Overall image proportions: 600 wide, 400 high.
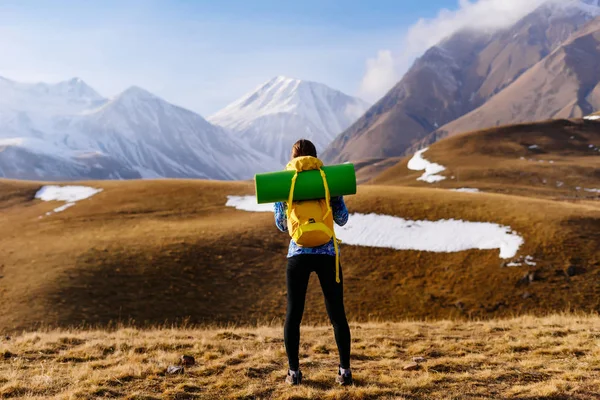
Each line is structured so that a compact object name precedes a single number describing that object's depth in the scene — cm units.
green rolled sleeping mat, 747
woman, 753
